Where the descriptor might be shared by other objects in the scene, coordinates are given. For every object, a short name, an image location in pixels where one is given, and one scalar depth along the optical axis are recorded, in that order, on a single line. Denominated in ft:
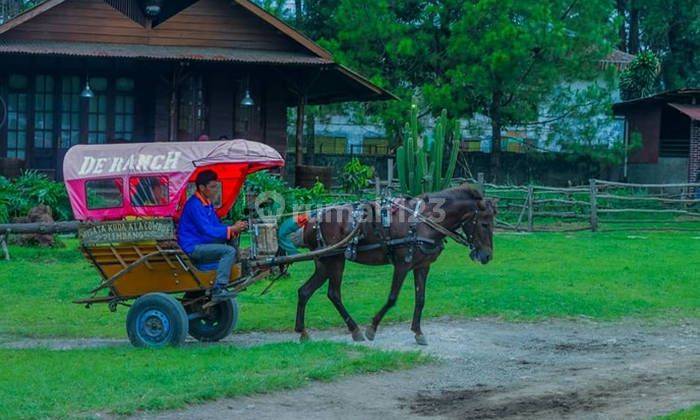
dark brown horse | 45.32
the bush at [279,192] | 79.61
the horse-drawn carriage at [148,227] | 42.50
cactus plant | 79.41
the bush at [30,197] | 75.46
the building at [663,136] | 125.59
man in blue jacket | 42.86
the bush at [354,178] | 92.32
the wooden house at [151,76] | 88.28
